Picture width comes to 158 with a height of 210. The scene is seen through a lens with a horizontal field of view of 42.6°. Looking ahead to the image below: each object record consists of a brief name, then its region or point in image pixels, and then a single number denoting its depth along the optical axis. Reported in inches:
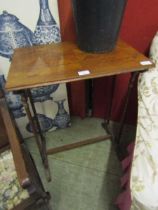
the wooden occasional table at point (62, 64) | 33.1
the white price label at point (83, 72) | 34.1
